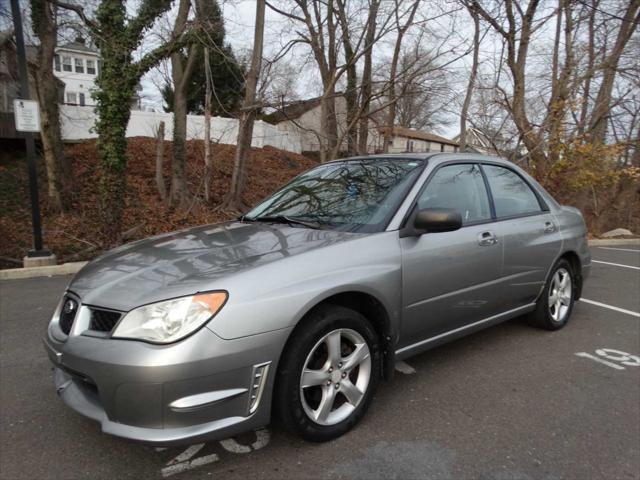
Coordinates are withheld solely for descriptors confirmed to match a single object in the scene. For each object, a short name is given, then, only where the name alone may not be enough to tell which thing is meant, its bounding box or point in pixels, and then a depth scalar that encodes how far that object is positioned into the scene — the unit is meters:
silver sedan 2.00
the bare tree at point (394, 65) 10.23
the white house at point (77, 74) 40.41
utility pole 6.73
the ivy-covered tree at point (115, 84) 8.06
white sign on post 6.75
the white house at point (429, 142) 49.74
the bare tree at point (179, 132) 12.80
